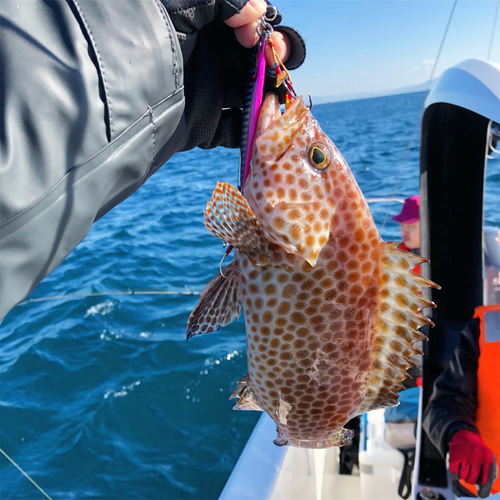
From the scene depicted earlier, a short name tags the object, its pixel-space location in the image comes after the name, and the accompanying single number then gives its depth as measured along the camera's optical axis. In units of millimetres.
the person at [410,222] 6504
